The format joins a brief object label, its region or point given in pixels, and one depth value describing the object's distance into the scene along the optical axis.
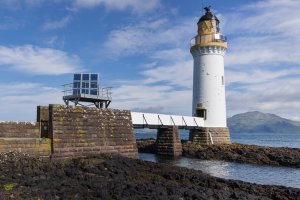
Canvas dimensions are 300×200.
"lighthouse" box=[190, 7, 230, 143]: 35.44
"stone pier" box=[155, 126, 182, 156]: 31.84
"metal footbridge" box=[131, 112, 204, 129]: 28.45
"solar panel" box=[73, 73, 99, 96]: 26.03
